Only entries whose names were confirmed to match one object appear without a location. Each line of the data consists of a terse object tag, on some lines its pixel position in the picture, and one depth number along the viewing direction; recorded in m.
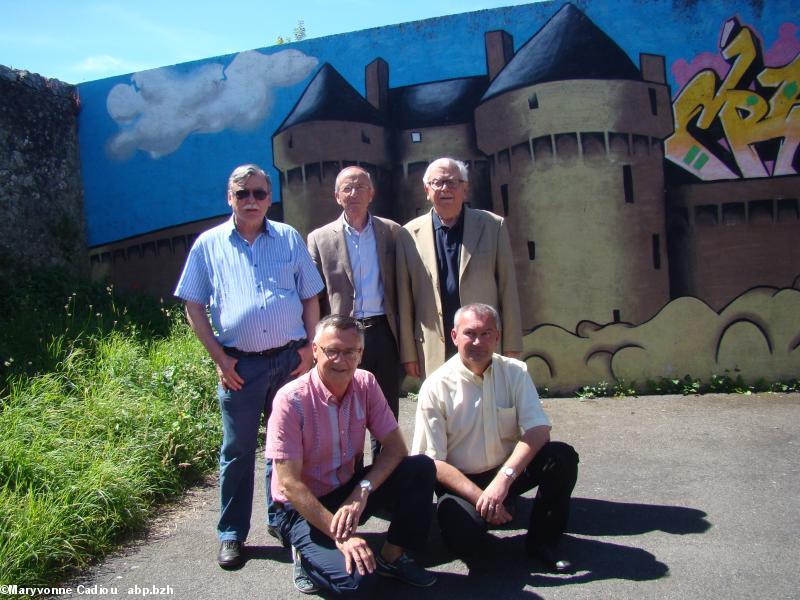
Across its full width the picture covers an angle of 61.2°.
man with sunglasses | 3.13
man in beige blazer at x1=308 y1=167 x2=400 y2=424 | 3.67
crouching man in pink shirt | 2.71
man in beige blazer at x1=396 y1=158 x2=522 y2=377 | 3.56
